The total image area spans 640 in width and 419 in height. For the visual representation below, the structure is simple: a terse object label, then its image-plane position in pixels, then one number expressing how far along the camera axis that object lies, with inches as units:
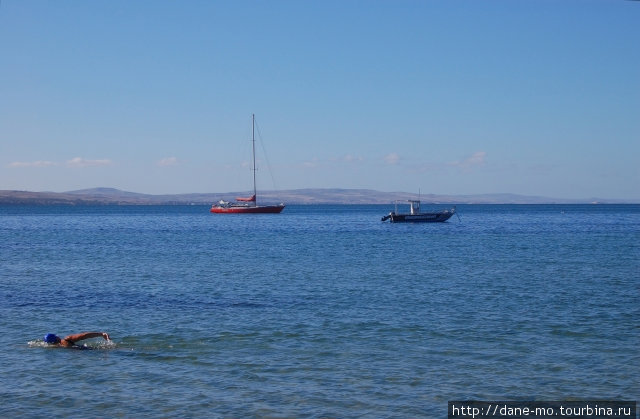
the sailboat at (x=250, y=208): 6796.3
